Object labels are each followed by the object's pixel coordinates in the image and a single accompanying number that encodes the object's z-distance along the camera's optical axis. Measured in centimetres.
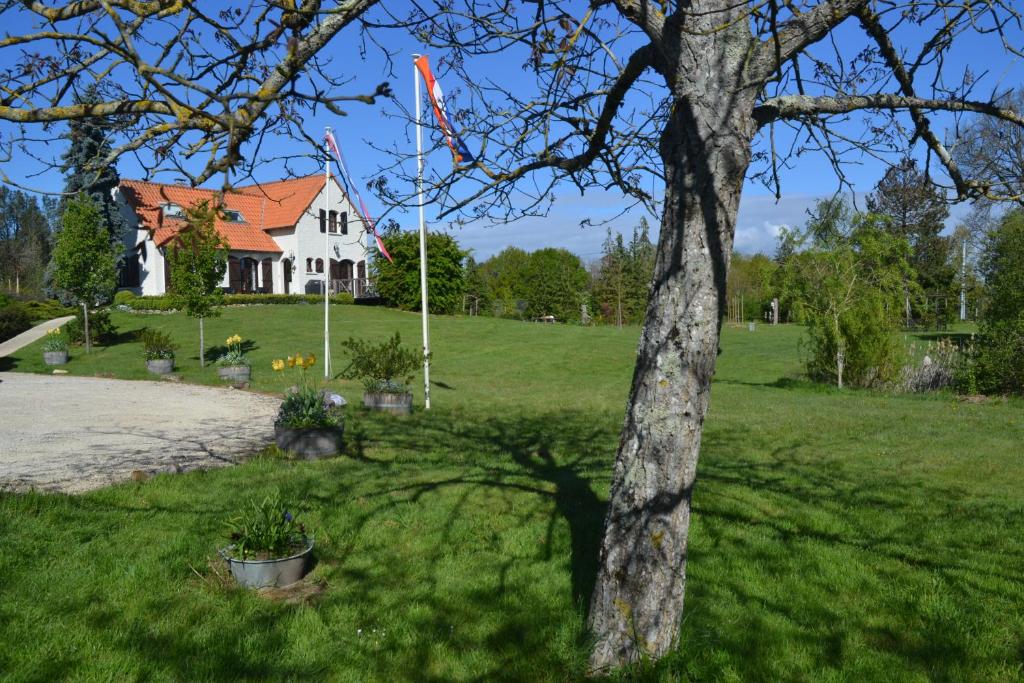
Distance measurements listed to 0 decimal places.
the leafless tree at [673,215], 330
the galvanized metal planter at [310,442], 827
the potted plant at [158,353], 1941
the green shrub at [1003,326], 1591
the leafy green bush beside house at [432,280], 4081
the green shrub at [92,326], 2492
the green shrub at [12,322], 2738
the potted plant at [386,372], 1283
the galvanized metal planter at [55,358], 2132
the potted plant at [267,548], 459
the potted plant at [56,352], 2133
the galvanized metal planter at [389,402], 1280
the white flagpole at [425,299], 1127
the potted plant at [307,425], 827
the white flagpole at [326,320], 1659
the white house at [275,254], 4031
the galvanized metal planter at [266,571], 457
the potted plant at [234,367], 1803
